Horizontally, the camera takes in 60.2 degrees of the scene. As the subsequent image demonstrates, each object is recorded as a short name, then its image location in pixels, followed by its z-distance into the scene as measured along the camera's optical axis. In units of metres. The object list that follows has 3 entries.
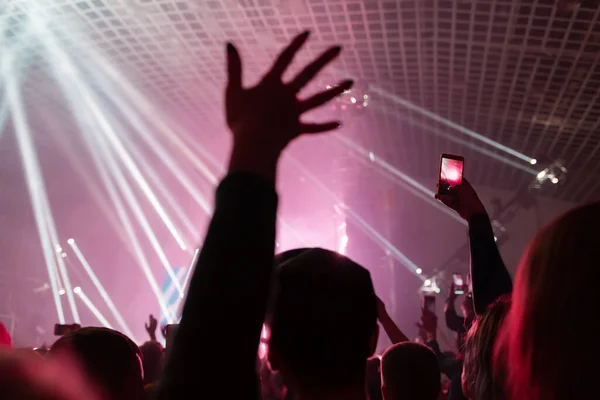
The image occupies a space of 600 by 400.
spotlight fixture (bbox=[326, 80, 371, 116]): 8.82
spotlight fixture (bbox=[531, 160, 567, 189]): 10.65
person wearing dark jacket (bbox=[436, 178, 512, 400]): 1.92
